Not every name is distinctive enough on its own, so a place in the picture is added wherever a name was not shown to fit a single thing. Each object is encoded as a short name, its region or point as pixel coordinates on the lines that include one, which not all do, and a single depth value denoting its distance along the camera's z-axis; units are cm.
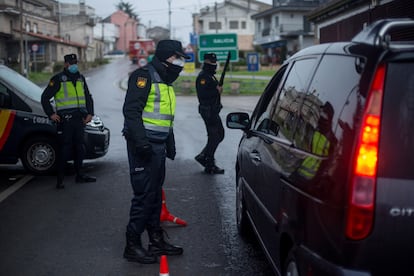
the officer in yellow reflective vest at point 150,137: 521
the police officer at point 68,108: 873
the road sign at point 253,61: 3160
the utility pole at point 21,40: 4738
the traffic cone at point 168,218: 671
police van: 961
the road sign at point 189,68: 3525
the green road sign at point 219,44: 3069
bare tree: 15375
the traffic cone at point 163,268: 413
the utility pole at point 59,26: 7760
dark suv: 278
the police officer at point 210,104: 981
